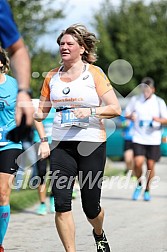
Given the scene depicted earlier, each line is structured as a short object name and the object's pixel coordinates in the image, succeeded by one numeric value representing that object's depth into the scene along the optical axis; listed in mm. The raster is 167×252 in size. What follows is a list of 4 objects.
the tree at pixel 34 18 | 23186
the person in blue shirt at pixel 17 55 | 6289
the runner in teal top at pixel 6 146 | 10611
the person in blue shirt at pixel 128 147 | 25467
